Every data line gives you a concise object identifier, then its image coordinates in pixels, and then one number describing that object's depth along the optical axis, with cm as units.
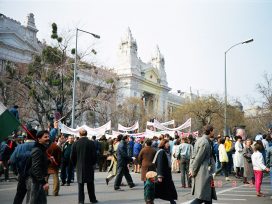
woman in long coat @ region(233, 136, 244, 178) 1697
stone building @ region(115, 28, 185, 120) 7775
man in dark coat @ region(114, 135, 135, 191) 1265
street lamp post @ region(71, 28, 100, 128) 2338
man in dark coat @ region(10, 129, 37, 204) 690
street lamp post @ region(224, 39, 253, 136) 2725
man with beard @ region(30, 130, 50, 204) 652
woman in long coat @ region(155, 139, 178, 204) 879
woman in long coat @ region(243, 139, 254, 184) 1459
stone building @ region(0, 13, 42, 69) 4322
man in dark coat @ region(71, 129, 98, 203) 982
